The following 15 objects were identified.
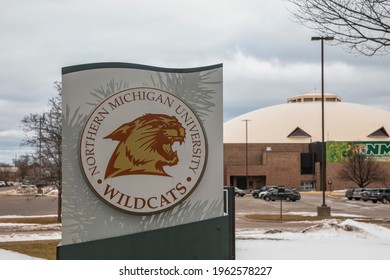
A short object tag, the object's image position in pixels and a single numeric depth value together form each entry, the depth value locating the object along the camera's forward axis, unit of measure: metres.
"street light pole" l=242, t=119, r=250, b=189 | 82.56
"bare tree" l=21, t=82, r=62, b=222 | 25.42
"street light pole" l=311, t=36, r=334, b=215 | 29.54
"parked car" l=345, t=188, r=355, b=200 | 54.03
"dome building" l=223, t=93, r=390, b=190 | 85.50
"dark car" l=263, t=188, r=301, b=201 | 48.91
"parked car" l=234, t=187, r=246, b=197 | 61.81
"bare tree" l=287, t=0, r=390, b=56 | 13.39
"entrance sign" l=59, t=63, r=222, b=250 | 8.83
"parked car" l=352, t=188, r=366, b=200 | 52.36
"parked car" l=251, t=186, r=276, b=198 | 59.62
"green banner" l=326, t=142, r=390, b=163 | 83.88
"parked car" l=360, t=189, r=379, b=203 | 48.22
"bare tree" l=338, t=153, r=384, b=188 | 72.06
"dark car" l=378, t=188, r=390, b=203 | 47.56
